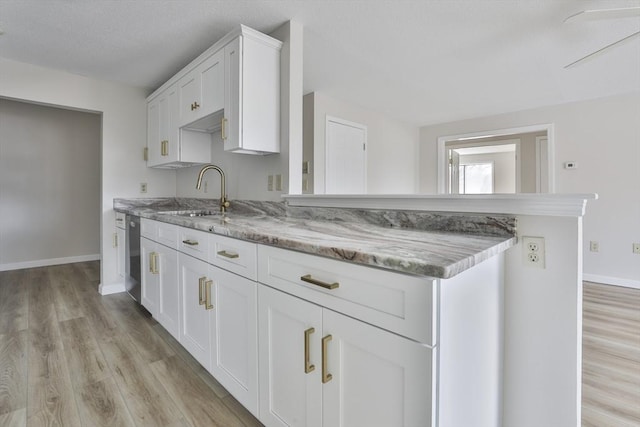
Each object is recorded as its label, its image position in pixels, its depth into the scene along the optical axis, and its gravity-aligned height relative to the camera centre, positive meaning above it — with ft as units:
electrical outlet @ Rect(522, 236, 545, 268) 3.77 -0.49
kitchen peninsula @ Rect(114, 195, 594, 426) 2.66 -1.08
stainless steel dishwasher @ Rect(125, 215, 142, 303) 8.55 -1.33
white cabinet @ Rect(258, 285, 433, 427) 2.66 -1.57
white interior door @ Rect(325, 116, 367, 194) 12.64 +2.18
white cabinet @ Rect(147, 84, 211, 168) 9.40 +2.20
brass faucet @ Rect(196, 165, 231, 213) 8.46 +0.27
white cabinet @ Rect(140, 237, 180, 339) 6.47 -1.63
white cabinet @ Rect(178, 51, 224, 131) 7.23 +2.93
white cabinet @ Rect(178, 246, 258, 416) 4.35 -1.78
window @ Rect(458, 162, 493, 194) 26.05 +2.78
